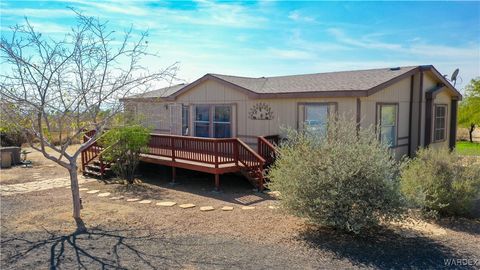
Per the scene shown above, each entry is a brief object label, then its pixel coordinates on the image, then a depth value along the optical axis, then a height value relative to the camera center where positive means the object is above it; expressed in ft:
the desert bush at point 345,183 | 18.33 -3.61
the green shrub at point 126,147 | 35.58 -3.38
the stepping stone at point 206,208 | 25.71 -6.79
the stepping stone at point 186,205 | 26.68 -6.82
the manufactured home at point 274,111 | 33.19 +0.14
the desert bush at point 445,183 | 22.70 -4.41
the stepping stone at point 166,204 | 27.51 -6.86
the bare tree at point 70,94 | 21.63 +1.19
